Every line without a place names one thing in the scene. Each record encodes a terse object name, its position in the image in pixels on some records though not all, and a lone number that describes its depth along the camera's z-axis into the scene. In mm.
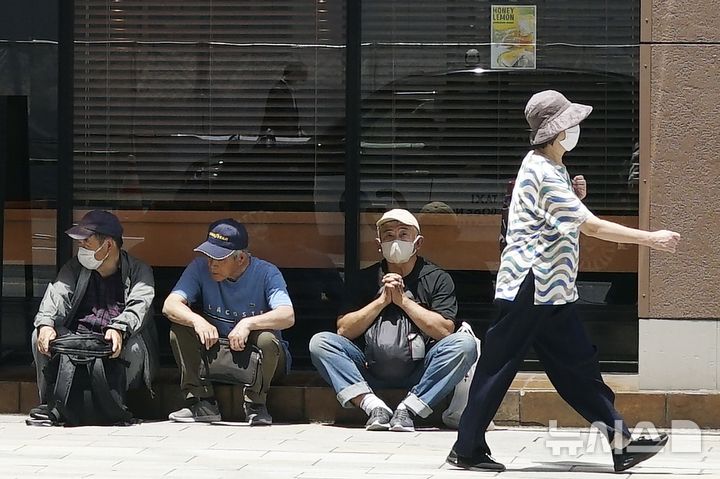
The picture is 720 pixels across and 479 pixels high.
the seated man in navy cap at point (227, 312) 17219
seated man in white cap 16781
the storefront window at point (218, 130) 18969
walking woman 14070
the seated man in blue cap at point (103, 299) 17328
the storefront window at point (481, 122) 18297
